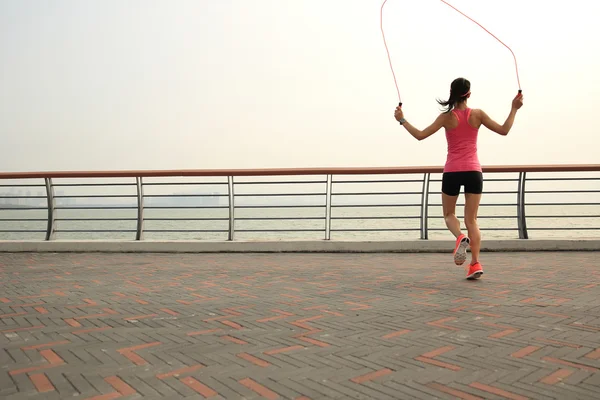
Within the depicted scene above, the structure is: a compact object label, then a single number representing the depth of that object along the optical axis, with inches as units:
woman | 229.0
